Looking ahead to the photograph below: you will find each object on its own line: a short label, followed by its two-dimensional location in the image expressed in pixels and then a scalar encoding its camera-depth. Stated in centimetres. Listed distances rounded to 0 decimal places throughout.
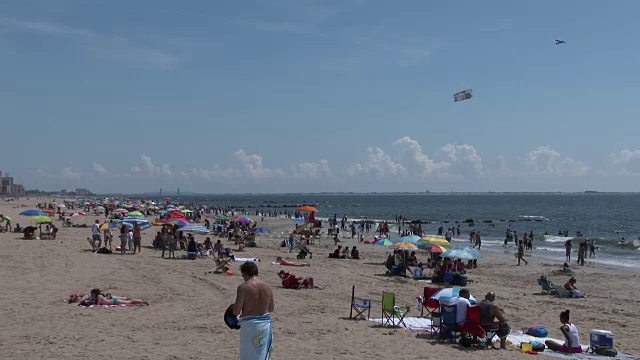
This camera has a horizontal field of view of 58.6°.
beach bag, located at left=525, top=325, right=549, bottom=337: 1065
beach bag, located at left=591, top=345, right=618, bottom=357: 949
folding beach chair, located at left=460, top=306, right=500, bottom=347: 971
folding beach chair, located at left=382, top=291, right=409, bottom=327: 1099
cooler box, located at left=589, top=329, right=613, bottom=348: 970
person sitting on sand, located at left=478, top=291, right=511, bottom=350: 971
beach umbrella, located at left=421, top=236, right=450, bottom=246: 2212
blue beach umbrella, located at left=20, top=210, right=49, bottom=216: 2790
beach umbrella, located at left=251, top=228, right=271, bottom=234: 3004
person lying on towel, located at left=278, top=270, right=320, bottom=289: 1523
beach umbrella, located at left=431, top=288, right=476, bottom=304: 1095
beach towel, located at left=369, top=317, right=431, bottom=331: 1085
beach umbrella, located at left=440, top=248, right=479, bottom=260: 1884
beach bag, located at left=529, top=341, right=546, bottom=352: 971
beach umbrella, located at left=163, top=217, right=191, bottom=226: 2524
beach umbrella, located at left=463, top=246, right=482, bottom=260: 1922
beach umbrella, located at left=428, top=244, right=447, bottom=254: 2138
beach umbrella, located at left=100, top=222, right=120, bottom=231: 2291
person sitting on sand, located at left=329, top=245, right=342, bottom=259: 2533
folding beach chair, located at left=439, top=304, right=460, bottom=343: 997
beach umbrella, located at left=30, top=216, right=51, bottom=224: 2676
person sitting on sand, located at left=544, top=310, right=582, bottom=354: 970
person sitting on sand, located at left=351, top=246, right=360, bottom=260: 2536
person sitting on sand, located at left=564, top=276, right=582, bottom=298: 1652
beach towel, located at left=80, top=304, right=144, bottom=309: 1126
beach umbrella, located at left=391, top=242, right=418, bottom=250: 2044
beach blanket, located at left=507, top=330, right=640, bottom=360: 938
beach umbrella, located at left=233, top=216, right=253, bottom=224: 3294
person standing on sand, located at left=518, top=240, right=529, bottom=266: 2701
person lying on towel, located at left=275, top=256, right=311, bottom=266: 2081
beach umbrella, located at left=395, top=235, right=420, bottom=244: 2121
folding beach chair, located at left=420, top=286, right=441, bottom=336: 1029
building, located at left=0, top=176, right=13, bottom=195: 16945
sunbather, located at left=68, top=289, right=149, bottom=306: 1145
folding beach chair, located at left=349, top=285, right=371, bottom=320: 1141
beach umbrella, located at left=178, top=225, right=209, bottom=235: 2433
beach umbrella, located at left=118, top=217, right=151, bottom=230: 2519
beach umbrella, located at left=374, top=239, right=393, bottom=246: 2422
